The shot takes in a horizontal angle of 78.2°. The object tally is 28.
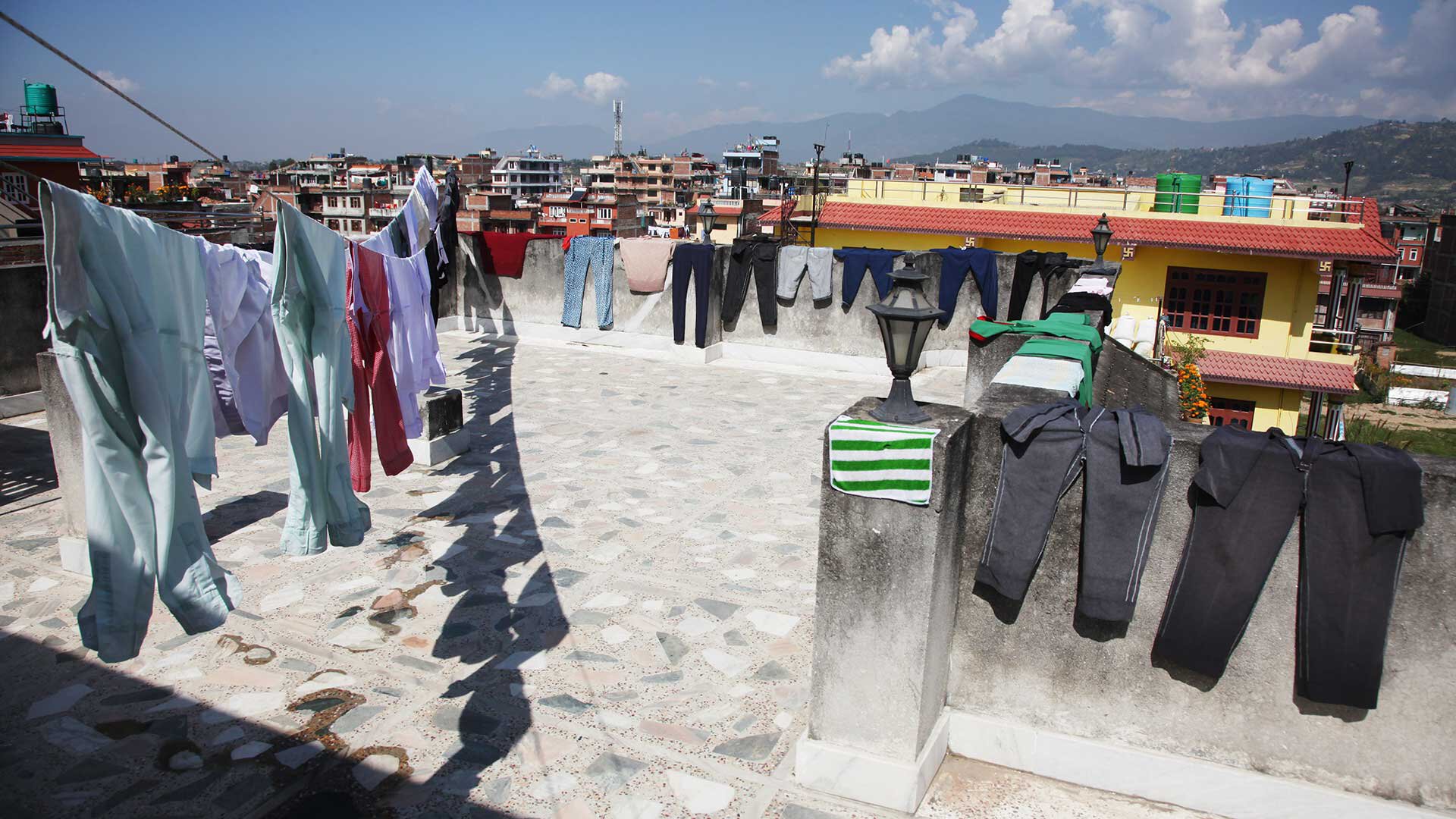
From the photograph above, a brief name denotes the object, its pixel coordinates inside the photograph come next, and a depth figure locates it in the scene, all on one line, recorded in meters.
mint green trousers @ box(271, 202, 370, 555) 5.11
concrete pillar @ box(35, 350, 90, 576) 6.62
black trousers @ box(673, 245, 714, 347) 14.04
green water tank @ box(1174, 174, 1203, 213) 26.34
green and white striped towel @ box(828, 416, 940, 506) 3.99
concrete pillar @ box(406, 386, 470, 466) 9.29
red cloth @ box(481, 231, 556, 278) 16.12
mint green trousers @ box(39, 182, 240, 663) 3.79
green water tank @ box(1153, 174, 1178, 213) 27.14
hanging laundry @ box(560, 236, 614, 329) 15.22
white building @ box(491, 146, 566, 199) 144.46
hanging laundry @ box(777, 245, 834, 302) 13.80
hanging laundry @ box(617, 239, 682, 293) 14.73
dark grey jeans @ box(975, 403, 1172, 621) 4.02
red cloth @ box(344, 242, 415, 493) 6.61
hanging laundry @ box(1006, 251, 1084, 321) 12.77
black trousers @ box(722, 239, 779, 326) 14.04
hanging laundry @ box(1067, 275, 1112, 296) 9.68
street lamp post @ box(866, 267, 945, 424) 4.13
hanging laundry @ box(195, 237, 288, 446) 5.66
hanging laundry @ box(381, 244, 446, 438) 7.93
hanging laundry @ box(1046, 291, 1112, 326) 9.17
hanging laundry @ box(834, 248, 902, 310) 13.45
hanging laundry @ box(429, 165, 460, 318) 12.56
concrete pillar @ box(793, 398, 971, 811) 4.08
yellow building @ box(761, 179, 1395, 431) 23.59
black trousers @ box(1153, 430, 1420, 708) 3.70
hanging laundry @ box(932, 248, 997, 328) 13.33
